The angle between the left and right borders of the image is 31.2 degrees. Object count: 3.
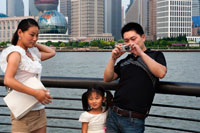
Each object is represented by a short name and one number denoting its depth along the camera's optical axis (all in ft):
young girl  10.80
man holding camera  10.06
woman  9.76
